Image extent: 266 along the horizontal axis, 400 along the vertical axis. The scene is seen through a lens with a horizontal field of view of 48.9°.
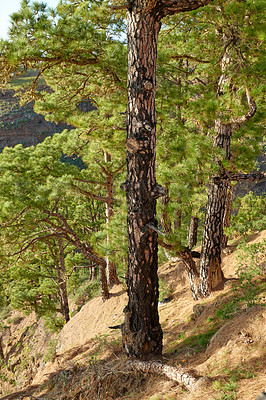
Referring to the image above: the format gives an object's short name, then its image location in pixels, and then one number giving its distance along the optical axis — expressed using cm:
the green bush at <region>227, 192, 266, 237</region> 963
